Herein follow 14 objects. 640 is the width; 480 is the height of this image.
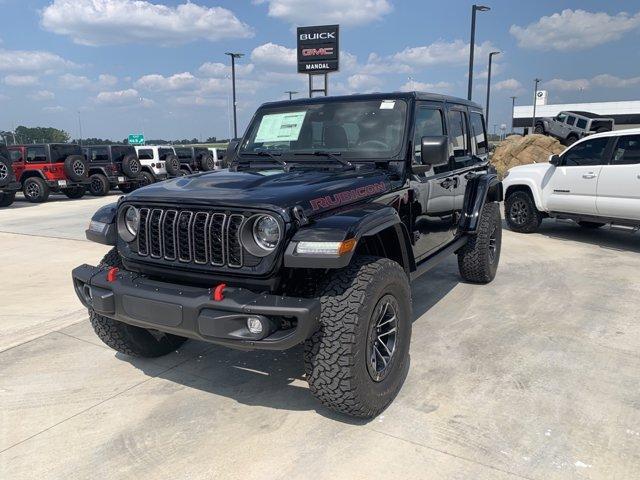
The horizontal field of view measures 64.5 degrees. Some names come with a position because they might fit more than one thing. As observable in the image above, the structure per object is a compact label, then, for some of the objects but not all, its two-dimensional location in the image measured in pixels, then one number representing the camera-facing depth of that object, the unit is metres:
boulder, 17.42
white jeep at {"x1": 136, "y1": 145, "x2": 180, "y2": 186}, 19.06
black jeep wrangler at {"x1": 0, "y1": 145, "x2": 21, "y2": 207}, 13.51
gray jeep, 22.84
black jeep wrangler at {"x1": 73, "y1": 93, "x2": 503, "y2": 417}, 2.58
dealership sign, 21.22
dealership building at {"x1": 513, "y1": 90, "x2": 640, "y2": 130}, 57.39
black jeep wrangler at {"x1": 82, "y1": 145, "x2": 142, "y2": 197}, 17.16
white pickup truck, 7.12
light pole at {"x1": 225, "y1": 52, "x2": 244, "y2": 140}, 28.48
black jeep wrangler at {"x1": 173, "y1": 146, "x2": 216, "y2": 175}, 21.42
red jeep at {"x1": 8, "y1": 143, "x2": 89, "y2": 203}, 15.12
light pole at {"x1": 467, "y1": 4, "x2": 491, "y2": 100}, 18.92
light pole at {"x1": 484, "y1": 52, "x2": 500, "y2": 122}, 29.16
